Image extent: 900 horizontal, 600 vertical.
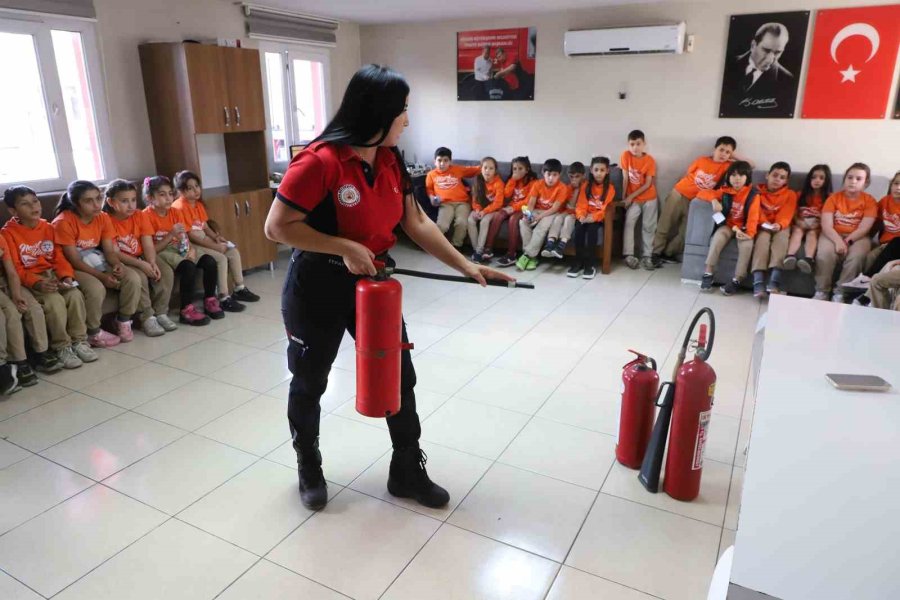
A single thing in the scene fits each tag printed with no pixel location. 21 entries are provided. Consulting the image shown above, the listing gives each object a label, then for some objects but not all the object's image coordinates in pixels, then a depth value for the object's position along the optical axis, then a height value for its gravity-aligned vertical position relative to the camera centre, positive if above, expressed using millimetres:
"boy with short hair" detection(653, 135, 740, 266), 5332 -601
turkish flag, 4824 +533
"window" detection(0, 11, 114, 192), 4105 +193
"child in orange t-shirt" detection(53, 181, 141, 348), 3654 -759
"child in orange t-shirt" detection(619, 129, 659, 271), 5660 -607
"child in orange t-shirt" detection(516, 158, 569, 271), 5623 -746
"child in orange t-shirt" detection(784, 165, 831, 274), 4574 -650
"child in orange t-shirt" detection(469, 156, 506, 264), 5941 -717
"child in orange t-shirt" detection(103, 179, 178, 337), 3920 -787
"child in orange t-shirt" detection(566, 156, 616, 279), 5422 -732
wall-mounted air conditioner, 5387 +801
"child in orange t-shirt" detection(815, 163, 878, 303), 4414 -739
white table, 881 -613
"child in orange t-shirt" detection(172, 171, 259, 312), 4418 -811
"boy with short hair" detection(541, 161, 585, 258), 5504 -828
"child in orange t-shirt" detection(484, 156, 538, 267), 5820 -712
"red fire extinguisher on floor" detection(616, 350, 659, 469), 2305 -1056
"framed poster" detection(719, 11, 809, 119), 5121 +549
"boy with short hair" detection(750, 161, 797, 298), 4645 -742
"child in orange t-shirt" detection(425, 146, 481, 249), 6105 -629
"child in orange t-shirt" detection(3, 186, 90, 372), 3416 -824
